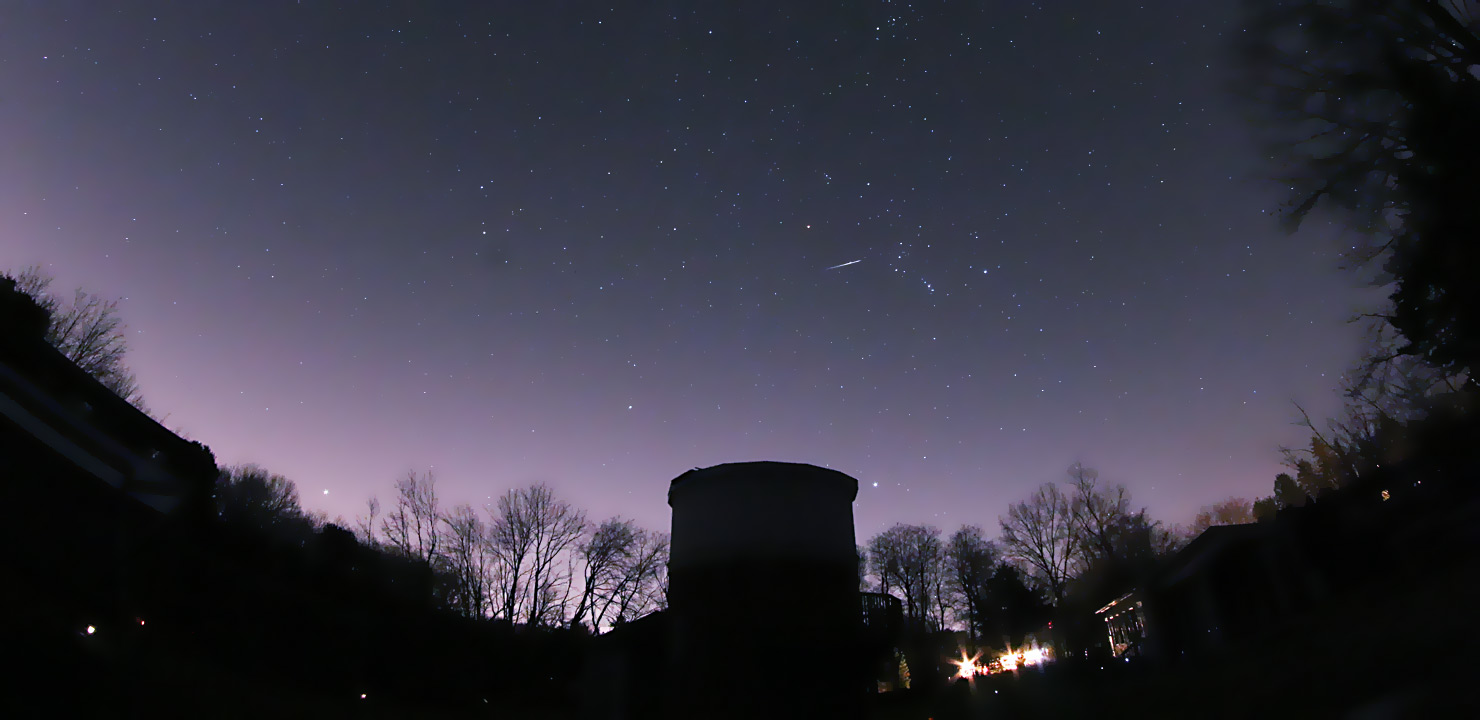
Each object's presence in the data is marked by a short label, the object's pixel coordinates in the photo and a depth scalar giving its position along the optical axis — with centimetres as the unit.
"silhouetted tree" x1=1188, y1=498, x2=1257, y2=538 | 5988
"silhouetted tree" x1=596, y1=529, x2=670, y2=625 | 4188
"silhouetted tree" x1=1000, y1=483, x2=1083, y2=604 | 4559
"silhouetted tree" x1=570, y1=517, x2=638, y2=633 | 4216
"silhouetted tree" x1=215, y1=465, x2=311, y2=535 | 3322
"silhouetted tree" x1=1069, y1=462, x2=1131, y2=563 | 4403
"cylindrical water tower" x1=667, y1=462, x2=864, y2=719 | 1527
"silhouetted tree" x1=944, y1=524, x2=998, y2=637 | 5128
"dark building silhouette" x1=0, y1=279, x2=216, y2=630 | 952
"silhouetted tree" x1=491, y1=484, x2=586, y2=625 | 4006
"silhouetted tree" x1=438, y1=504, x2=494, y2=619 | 3853
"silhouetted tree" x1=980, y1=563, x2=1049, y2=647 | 4206
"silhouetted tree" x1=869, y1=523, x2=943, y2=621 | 5503
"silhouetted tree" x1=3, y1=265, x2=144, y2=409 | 2508
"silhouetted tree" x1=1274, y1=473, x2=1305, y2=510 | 5503
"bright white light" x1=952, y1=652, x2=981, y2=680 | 4725
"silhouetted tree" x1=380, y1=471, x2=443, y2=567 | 4034
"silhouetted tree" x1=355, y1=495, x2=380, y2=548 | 3897
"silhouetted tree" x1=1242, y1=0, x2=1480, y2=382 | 1128
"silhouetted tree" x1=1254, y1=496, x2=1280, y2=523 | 5208
